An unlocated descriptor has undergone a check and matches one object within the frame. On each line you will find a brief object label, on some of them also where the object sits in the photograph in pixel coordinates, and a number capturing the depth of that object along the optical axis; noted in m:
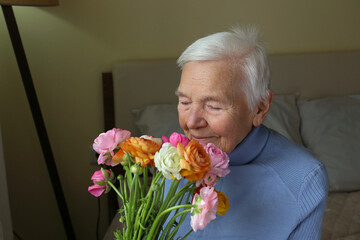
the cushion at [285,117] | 2.58
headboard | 2.72
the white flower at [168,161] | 0.86
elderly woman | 1.20
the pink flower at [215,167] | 0.90
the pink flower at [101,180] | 0.98
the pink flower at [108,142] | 0.97
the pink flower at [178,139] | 0.92
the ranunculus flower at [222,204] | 0.91
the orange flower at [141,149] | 0.90
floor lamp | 2.27
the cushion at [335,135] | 2.54
